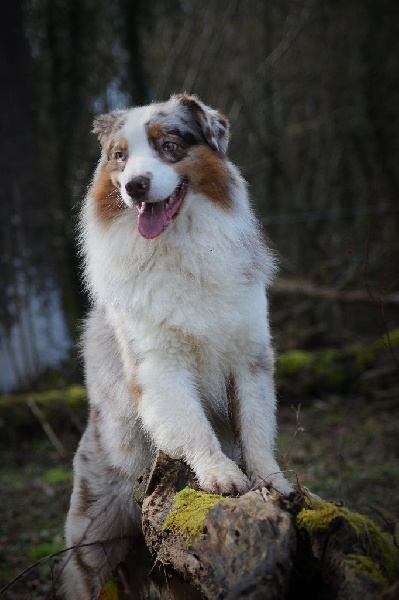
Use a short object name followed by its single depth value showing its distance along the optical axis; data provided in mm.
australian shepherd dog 3592
